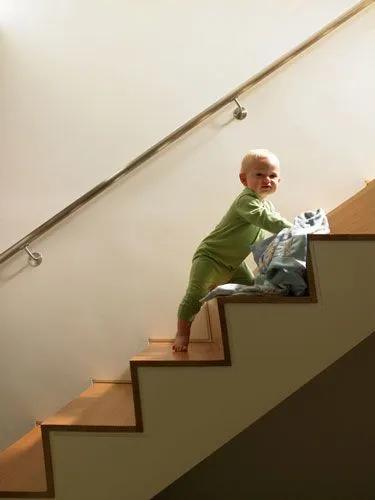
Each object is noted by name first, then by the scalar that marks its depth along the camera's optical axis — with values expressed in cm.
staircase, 141
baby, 180
